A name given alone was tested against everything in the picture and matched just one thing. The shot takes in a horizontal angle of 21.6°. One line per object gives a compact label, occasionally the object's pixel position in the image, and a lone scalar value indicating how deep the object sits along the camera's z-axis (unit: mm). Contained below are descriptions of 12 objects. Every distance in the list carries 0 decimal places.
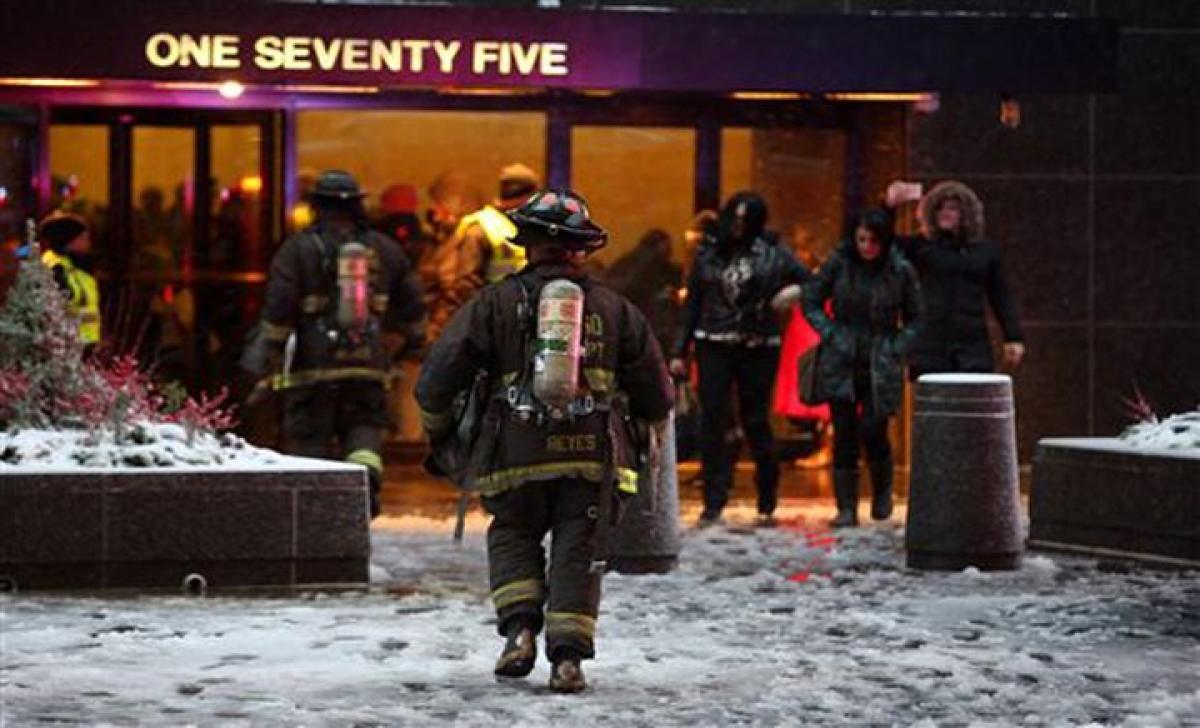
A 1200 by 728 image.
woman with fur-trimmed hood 18375
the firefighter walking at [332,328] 16250
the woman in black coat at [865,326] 18141
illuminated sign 19094
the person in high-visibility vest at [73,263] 18141
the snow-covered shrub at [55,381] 14961
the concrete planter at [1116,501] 15688
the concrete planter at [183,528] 14180
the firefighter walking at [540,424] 11508
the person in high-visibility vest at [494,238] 18719
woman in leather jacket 18414
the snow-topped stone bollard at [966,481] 15773
